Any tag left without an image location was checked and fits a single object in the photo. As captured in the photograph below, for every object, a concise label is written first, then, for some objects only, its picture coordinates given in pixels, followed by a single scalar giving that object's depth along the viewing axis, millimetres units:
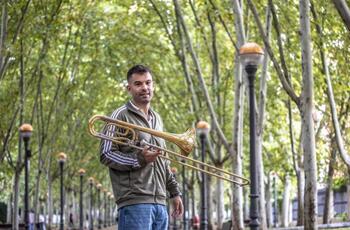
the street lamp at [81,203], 35275
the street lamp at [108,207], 67388
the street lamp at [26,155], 20562
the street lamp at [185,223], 27008
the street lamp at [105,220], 58278
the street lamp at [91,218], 40825
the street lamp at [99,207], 52256
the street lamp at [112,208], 83000
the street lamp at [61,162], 26812
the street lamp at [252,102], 10281
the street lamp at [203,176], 20812
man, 4398
